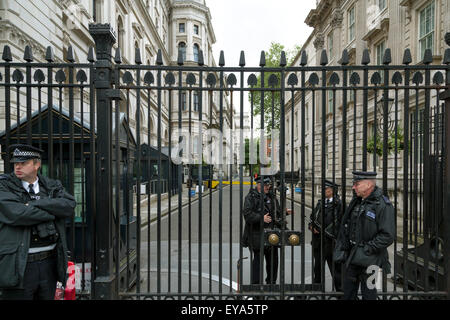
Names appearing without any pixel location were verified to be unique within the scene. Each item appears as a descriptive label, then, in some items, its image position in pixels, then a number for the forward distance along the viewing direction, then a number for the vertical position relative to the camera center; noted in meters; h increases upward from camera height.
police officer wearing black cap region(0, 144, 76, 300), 2.69 -0.70
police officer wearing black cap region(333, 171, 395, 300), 3.13 -0.90
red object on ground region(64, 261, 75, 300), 3.54 -1.56
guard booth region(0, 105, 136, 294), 4.44 -0.10
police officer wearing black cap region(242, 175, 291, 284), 4.18 -0.89
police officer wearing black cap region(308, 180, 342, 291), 4.16 -1.10
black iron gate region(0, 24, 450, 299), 3.40 +0.20
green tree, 37.41 +13.08
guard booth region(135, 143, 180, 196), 16.19 -1.09
